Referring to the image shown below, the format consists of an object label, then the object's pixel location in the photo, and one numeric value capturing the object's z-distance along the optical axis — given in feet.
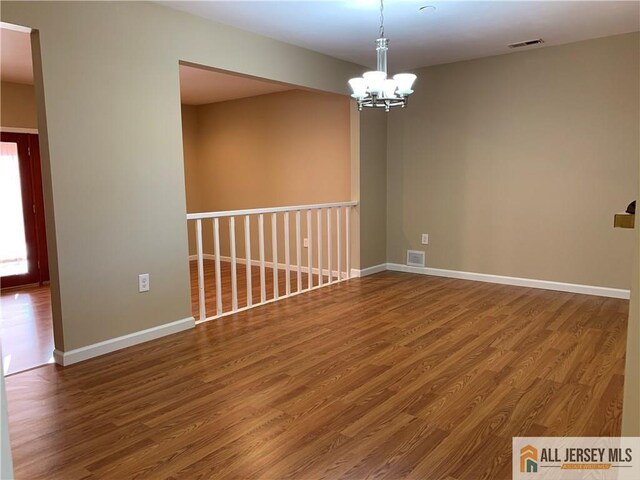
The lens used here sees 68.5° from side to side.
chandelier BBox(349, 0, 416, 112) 9.66
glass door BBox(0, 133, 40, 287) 17.38
